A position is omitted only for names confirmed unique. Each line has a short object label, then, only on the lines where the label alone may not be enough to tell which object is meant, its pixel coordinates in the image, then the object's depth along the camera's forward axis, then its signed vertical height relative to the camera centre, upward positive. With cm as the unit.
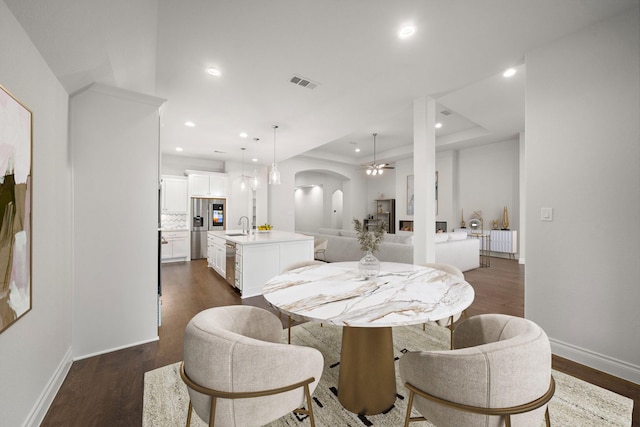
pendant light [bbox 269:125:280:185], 439 +62
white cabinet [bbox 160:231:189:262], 649 -82
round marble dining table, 116 -44
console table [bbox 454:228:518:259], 645 -68
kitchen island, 376 -65
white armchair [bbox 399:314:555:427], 92 -61
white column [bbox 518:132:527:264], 595 +56
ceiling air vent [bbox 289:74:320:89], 302 +156
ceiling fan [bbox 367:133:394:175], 674 +120
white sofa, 472 -69
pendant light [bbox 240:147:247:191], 530 +63
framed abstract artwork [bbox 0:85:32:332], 119 +2
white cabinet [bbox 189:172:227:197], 693 +80
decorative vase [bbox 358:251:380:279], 182 -37
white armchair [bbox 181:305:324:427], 98 -63
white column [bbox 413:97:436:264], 343 +45
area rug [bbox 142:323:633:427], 148 -117
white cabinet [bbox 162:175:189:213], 653 +51
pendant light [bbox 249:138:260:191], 498 +60
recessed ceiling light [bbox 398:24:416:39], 215 +153
